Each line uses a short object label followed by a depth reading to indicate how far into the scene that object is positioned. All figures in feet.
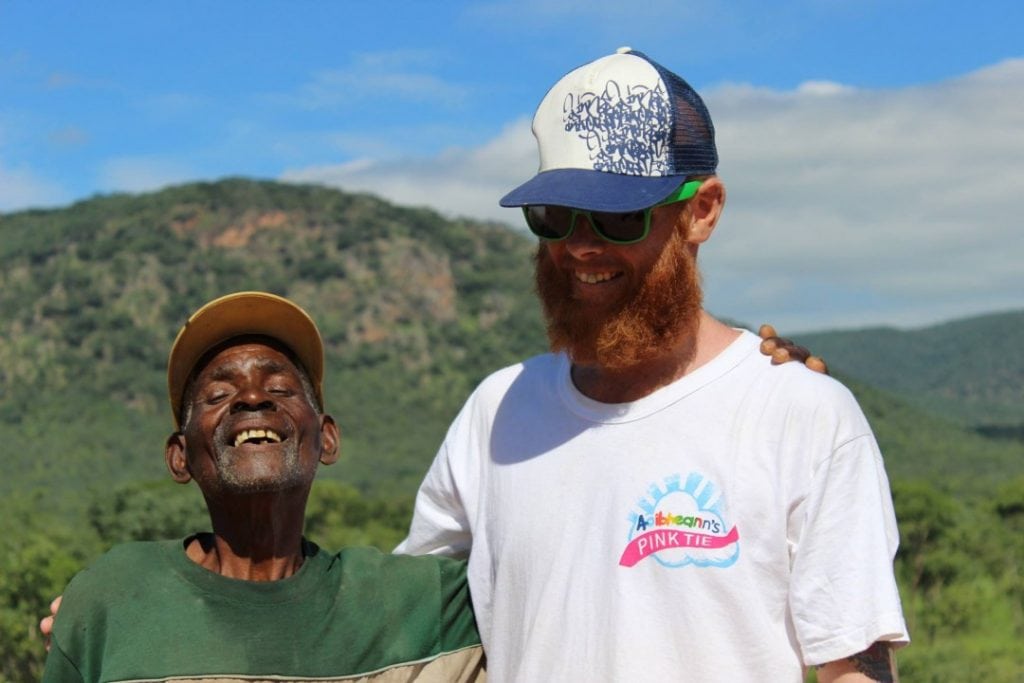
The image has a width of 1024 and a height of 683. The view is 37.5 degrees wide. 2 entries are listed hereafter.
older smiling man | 9.78
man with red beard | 9.34
